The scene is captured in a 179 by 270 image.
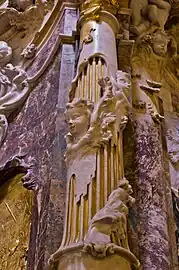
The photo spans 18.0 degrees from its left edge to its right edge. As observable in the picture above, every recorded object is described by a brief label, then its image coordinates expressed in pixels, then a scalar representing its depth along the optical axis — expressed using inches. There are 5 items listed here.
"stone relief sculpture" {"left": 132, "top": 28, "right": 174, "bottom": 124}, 200.7
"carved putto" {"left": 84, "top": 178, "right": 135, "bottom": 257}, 123.9
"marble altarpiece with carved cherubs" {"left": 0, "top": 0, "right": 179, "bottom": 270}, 136.3
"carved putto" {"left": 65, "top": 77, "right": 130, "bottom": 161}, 148.8
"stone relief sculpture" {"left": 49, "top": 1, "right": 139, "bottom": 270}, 126.0
